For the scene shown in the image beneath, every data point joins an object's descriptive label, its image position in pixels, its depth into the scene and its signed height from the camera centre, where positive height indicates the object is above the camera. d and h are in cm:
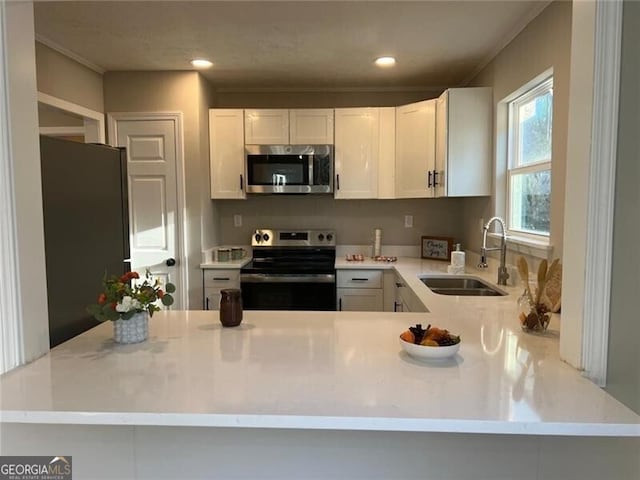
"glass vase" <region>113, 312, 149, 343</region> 145 -39
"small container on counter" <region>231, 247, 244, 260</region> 382 -36
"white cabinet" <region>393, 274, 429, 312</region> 233 -55
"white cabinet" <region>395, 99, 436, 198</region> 343 +52
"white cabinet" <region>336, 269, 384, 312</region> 357 -64
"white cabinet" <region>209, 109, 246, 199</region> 375 +53
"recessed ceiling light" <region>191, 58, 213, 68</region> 322 +113
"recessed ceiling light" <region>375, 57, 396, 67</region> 318 +113
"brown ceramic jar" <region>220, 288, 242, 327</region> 163 -36
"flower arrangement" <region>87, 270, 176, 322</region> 138 -28
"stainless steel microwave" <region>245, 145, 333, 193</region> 369 +39
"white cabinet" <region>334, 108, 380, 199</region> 373 +52
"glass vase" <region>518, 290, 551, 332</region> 159 -39
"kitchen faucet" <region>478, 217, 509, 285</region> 253 -33
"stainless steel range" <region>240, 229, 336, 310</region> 345 -59
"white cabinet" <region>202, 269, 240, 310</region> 360 -59
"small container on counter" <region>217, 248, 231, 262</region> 377 -37
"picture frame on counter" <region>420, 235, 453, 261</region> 374 -31
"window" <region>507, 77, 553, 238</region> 244 +31
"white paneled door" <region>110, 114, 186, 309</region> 353 +15
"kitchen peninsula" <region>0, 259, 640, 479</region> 97 -44
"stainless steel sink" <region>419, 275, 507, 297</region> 270 -48
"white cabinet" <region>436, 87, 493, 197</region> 311 +51
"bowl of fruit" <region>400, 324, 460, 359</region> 125 -39
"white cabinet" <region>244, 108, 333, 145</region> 373 +74
